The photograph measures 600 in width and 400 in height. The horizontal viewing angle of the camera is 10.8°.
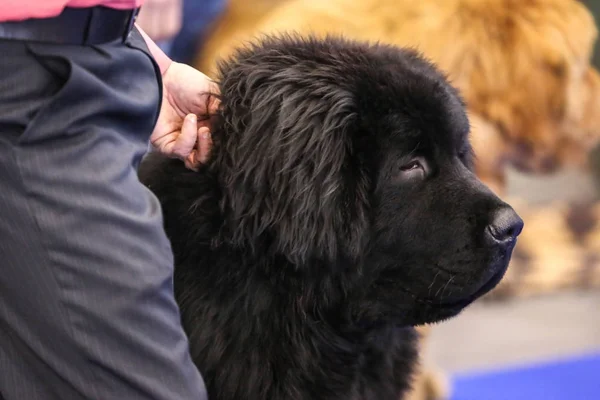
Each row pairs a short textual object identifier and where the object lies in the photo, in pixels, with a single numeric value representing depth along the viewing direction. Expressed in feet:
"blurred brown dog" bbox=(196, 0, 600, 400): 13.60
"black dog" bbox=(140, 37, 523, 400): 11.04
